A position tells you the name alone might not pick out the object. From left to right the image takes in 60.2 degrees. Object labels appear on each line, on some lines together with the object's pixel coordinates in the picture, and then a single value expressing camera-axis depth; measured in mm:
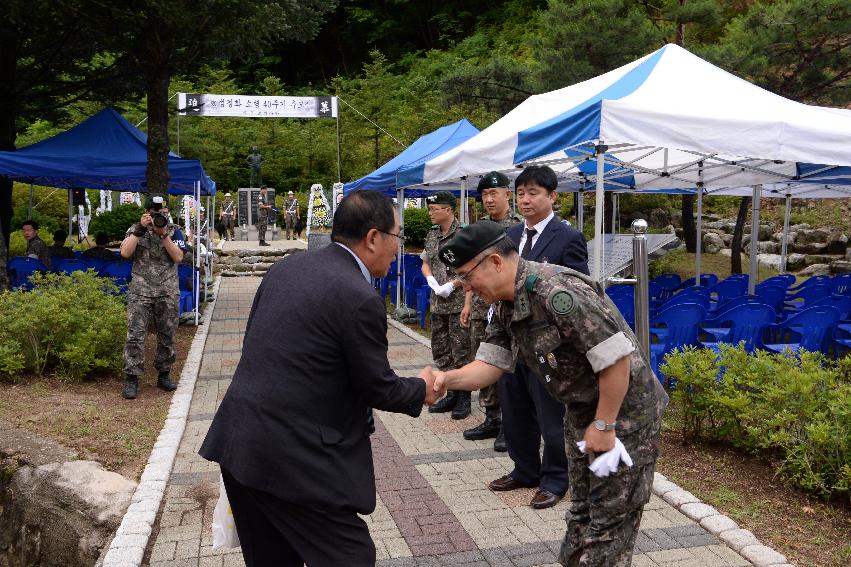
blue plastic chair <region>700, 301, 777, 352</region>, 7137
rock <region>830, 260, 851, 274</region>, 17253
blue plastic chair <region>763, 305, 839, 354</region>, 6930
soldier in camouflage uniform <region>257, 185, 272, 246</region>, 26516
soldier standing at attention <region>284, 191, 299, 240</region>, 27781
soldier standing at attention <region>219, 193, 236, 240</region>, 28812
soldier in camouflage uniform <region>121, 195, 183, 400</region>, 7148
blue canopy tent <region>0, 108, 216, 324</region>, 10672
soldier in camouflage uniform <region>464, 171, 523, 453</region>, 5277
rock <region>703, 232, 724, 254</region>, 20781
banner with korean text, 23812
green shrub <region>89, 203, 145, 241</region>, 24656
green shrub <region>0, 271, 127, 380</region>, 7430
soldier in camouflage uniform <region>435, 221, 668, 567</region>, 2400
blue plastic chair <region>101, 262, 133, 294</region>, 11132
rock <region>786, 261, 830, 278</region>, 17688
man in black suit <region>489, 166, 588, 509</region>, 4355
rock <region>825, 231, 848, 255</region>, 19062
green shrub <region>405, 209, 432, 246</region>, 24392
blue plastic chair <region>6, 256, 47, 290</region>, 11219
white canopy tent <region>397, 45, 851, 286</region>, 5992
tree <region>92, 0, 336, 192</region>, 10203
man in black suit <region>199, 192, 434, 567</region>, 2262
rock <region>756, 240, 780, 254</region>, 19859
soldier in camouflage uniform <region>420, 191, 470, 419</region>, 6266
